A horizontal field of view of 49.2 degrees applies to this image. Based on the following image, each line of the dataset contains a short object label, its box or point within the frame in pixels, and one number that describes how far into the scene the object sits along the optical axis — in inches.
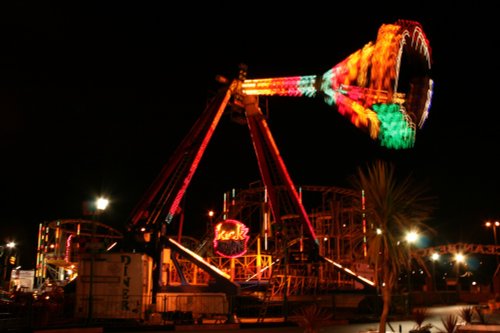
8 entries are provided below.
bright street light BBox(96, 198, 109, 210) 860.0
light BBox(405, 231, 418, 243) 594.7
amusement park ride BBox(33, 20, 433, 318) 880.9
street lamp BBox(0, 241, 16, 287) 2134.6
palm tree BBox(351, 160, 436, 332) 619.8
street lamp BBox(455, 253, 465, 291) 2332.2
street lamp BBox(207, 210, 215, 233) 1784.6
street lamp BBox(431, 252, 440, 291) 2292.7
